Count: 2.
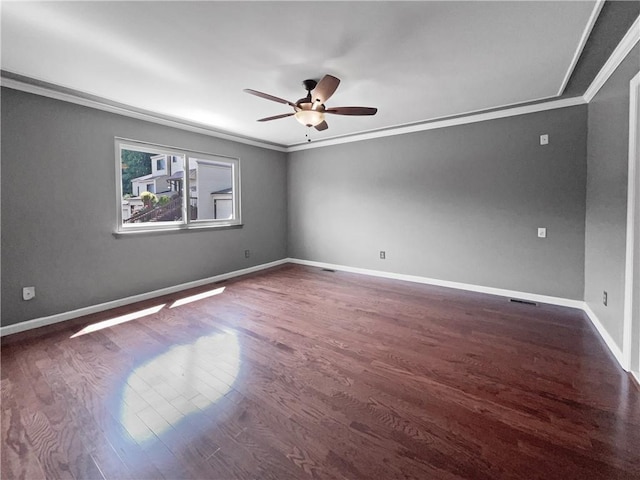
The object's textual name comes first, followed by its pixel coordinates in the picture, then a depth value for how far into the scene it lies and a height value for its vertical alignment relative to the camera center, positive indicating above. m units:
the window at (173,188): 3.51 +0.67
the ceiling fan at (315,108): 2.46 +1.18
